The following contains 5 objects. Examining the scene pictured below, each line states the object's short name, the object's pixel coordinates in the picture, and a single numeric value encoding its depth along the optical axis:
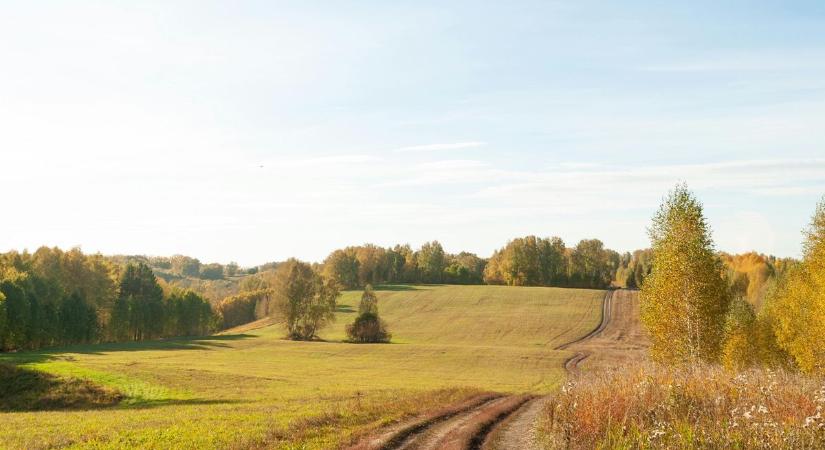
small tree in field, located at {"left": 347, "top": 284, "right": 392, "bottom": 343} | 112.06
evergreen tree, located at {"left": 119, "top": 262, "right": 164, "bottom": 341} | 126.62
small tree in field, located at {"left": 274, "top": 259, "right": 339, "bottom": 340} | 119.69
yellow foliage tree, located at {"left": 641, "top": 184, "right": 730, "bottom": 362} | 44.03
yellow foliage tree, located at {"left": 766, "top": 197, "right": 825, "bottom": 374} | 41.34
